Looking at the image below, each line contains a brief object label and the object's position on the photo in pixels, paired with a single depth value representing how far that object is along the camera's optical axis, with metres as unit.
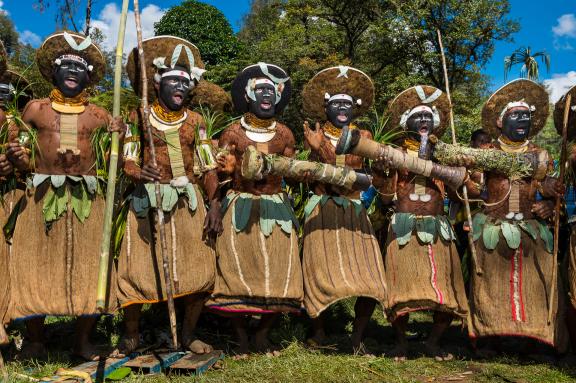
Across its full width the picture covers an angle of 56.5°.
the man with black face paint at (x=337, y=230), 4.44
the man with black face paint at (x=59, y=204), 4.02
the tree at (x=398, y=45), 16.91
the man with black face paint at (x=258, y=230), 4.32
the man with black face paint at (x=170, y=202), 4.16
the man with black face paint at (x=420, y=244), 4.38
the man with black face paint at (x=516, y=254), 4.39
